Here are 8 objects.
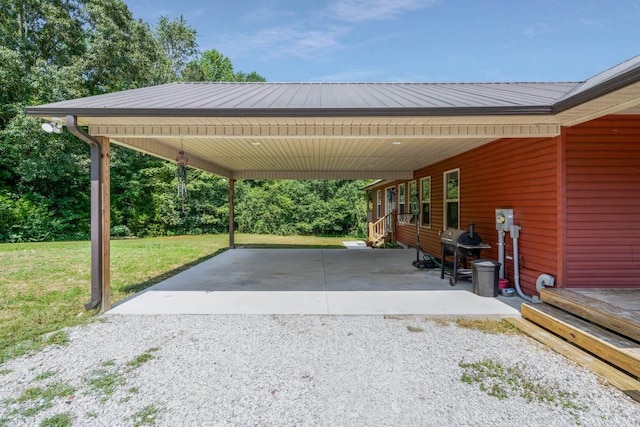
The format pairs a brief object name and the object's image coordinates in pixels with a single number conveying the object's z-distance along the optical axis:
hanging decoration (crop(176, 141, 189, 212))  5.73
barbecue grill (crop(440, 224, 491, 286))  5.79
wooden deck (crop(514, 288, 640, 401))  2.82
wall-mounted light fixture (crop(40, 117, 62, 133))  4.09
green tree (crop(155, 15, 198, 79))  23.41
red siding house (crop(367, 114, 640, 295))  4.48
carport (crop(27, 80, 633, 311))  4.03
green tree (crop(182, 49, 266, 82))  27.05
